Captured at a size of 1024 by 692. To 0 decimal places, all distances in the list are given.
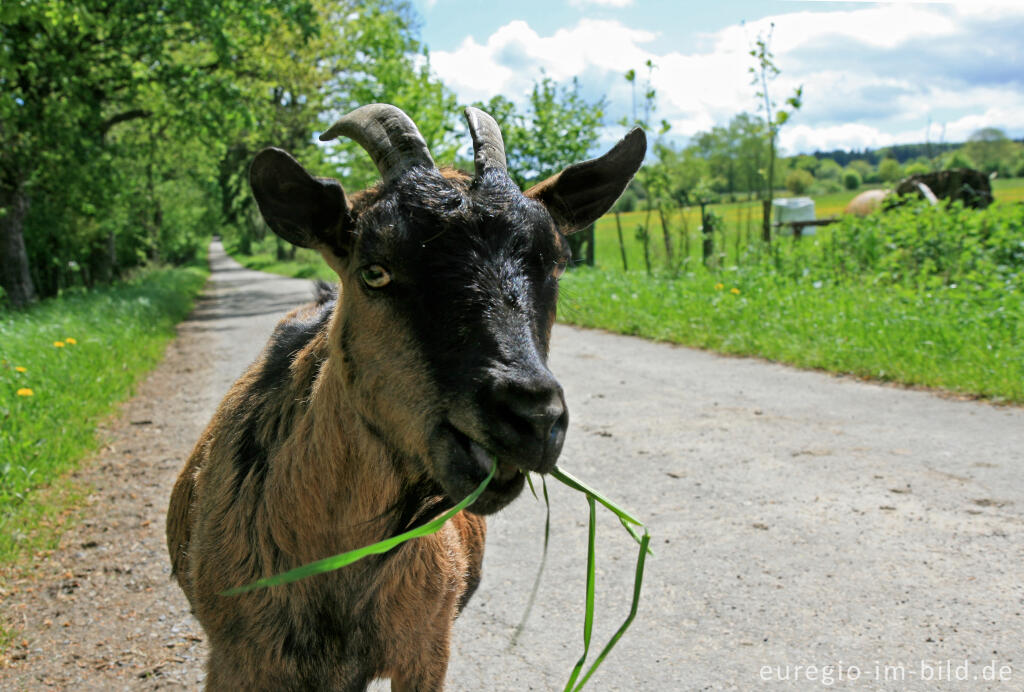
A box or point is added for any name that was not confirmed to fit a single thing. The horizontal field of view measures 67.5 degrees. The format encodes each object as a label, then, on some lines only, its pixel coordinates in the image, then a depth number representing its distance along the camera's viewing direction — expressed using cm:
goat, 199
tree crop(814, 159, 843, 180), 7081
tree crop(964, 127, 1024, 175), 4093
